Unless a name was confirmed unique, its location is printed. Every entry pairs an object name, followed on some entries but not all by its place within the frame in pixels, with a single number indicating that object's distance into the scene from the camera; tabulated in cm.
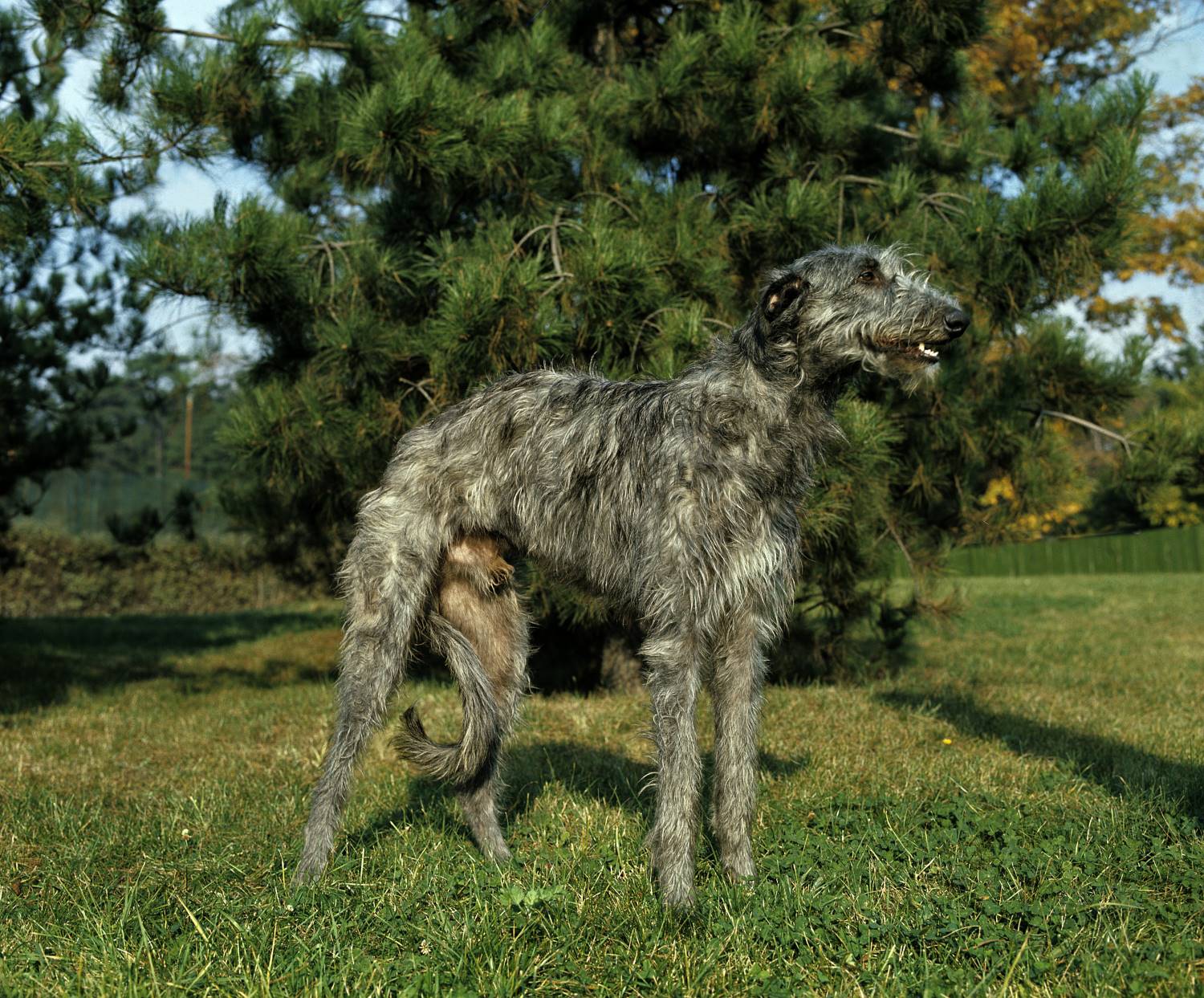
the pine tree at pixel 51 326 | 720
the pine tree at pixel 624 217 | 593
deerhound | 364
